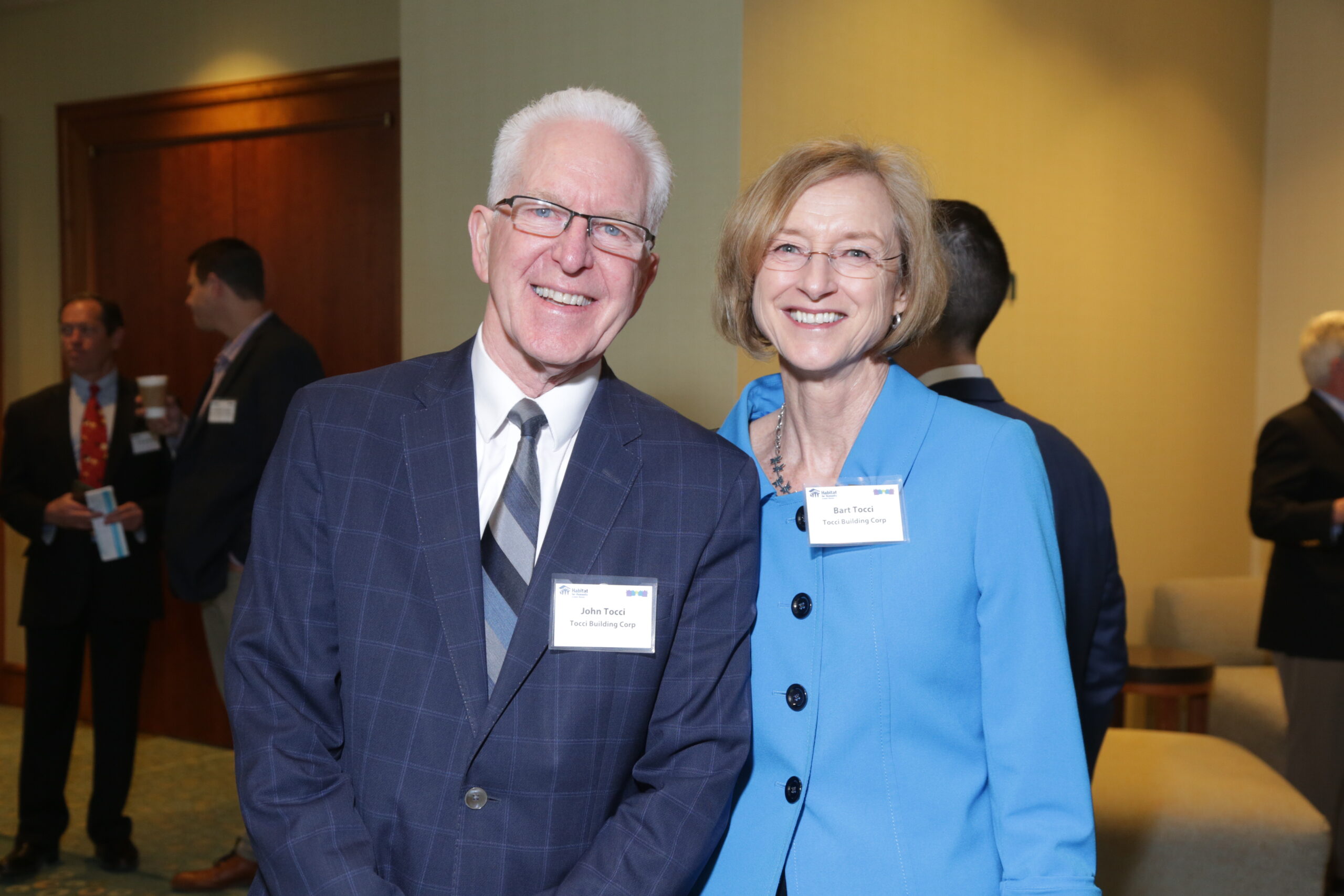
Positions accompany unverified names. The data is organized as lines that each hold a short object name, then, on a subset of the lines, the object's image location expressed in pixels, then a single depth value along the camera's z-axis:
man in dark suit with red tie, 3.82
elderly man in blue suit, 1.41
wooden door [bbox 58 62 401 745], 4.80
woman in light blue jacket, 1.44
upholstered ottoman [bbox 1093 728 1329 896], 2.97
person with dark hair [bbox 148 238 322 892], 3.59
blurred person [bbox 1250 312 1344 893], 3.95
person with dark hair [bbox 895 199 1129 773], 2.21
